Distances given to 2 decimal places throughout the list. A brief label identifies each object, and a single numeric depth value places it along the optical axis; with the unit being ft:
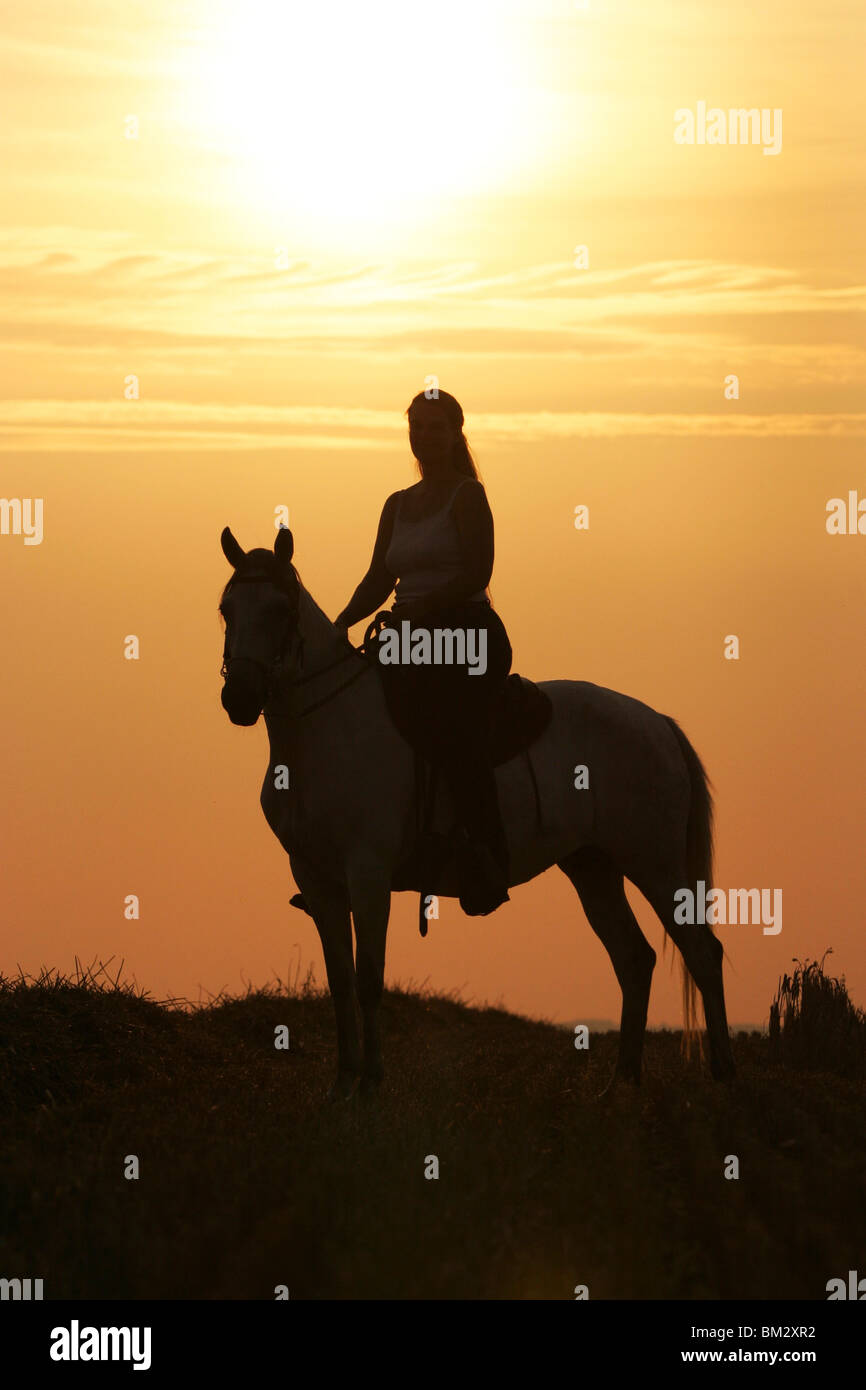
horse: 31.60
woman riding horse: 33.86
